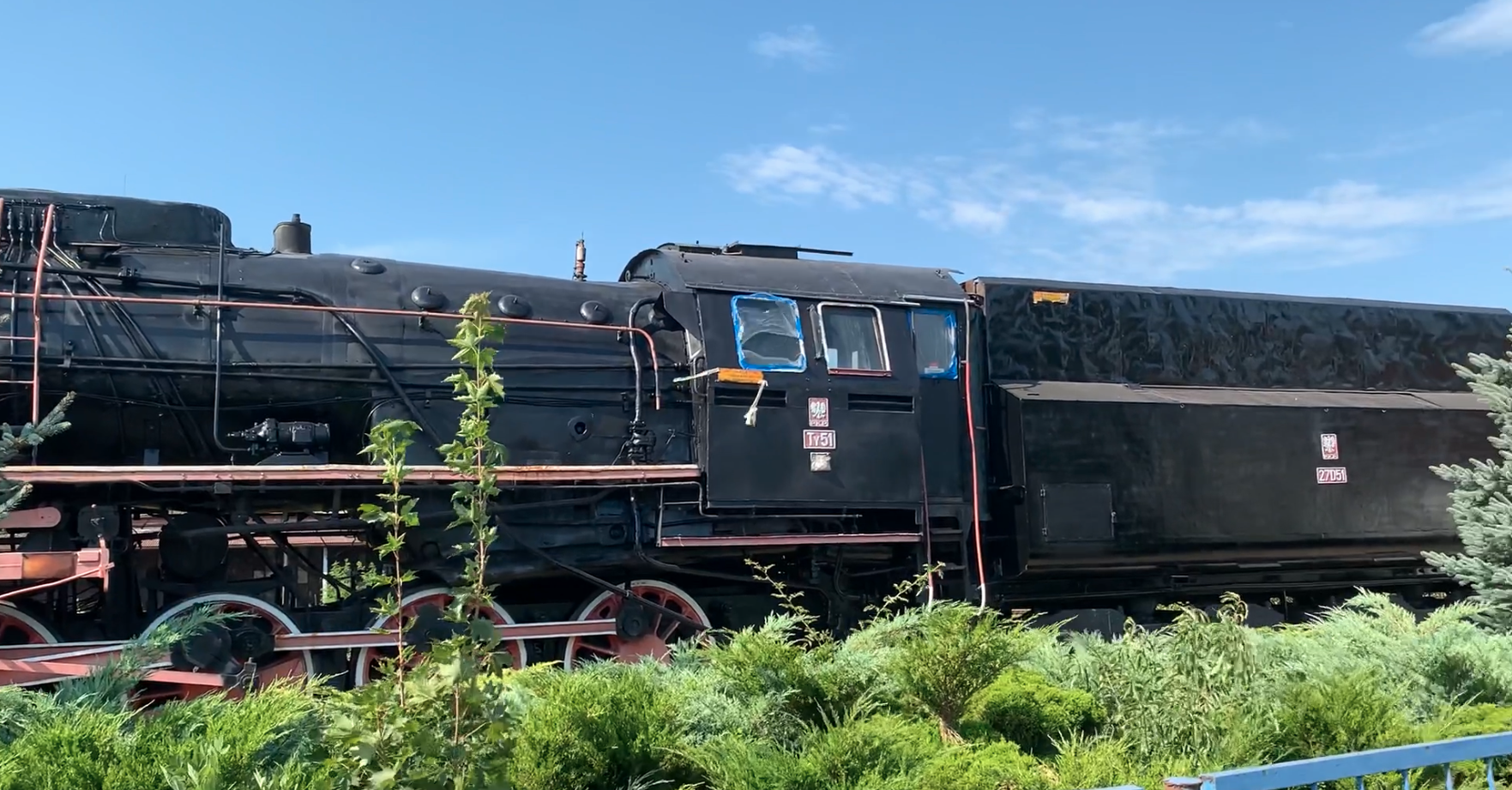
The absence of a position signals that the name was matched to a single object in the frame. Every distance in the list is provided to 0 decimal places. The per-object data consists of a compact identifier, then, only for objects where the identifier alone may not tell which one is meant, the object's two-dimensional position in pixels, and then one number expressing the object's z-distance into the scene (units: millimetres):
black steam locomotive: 7082
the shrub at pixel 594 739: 4359
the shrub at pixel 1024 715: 5332
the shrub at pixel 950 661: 5137
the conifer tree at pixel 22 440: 4145
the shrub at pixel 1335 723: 4922
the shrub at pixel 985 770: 4141
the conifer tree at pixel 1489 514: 6887
